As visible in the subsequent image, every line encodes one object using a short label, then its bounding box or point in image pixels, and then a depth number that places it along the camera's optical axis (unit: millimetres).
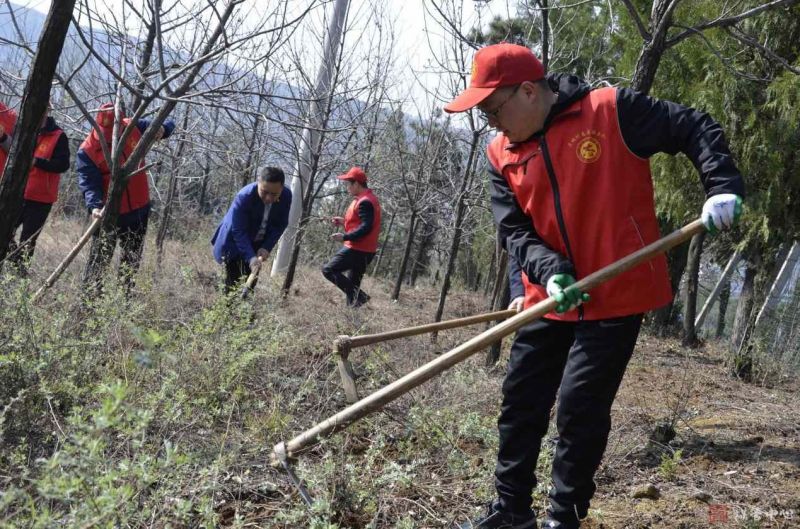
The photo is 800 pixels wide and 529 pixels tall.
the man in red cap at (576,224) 2664
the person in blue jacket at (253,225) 6016
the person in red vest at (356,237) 8672
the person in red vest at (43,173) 5699
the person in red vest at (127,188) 5633
